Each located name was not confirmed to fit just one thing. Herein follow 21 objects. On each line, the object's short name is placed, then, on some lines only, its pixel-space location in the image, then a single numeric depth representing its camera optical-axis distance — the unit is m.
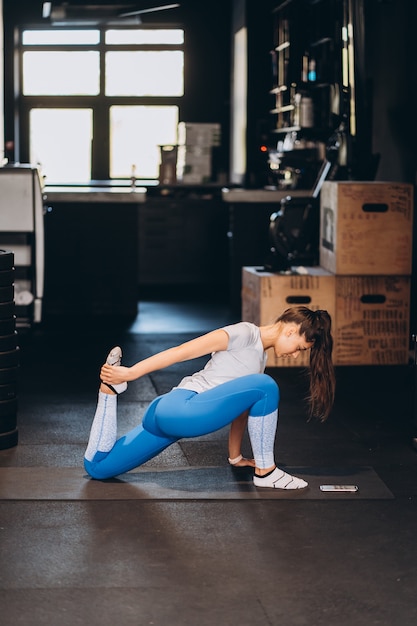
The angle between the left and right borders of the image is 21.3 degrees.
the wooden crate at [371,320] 6.93
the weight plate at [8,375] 4.71
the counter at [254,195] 9.33
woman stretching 4.05
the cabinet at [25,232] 8.07
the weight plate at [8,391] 4.74
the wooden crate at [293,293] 6.90
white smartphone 4.19
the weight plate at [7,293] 4.66
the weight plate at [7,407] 4.76
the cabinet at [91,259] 9.10
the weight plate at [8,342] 4.67
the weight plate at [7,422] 4.81
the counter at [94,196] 8.97
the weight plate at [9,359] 4.69
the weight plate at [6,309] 4.65
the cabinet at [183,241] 11.32
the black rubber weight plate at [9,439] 4.83
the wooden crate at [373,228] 6.86
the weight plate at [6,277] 4.68
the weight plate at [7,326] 4.67
